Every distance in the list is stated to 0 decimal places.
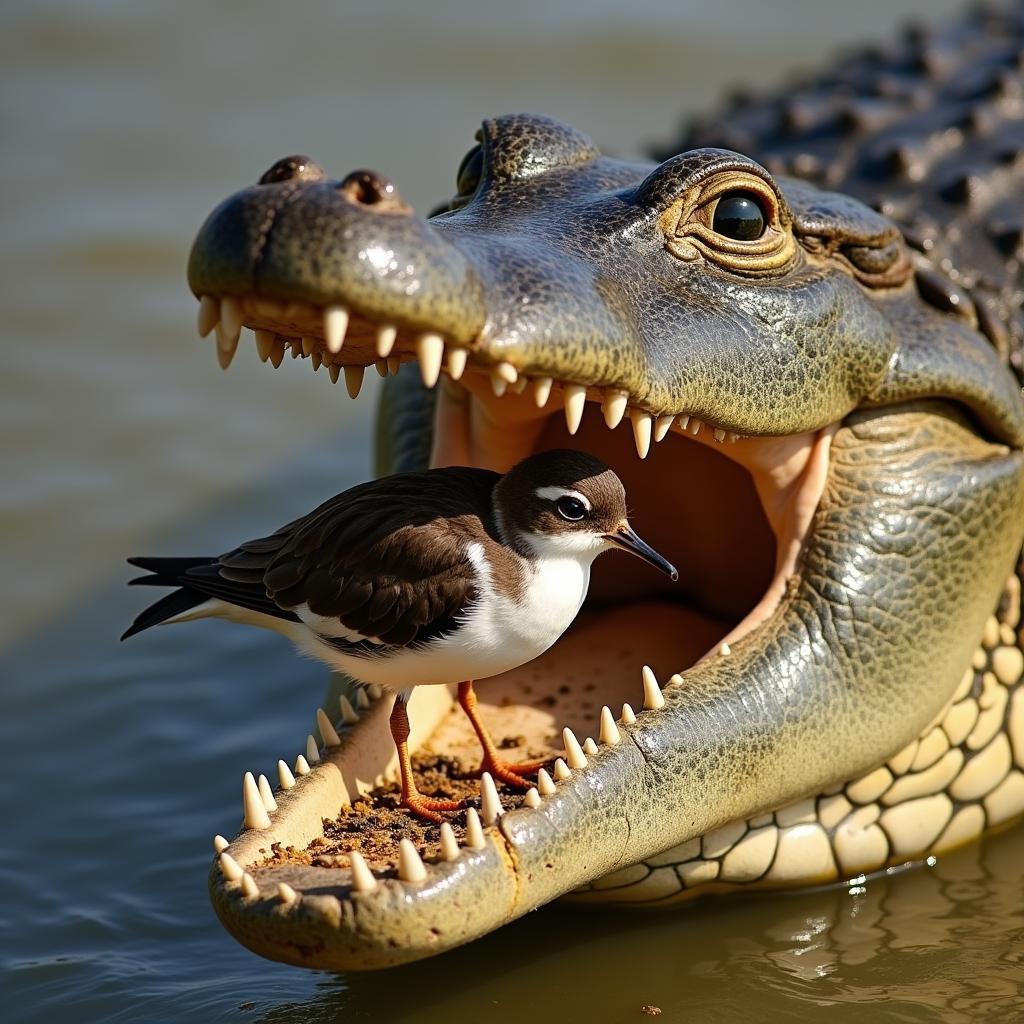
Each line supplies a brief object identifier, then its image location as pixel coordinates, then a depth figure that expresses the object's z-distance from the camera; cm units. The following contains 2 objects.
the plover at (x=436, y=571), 648
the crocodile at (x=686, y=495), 571
